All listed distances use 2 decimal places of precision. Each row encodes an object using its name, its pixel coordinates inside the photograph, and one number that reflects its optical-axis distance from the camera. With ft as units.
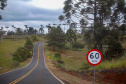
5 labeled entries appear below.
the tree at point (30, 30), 589.81
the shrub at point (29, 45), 230.19
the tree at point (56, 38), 227.79
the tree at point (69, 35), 272.49
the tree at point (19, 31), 446.48
